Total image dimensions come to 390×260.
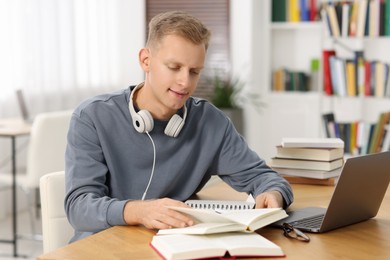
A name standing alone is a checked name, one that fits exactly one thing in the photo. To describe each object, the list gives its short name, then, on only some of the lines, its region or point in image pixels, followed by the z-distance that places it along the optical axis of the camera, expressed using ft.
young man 6.41
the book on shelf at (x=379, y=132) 15.92
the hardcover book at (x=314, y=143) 8.07
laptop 5.83
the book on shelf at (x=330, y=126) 16.56
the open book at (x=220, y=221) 5.36
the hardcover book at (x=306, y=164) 8.00
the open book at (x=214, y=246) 5.01
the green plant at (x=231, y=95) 19.01
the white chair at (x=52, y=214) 6.72
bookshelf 18.48
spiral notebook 6.58
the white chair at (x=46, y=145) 13.42
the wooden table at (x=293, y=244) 5.26
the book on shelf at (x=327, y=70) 17.43
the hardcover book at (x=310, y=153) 8.02
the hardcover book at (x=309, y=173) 7.96
